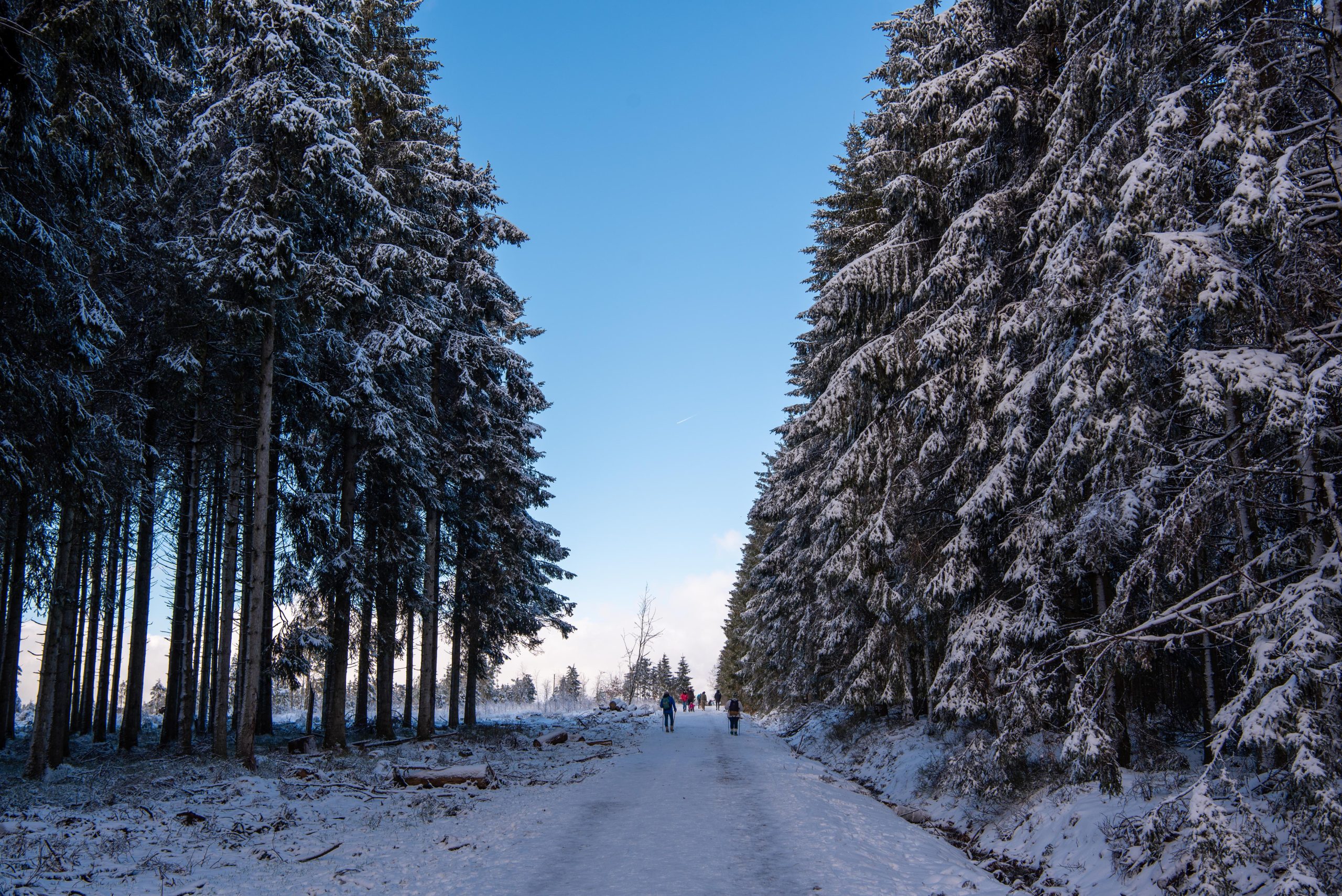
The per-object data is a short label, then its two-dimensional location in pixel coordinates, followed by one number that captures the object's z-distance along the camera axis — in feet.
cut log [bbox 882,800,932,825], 37.52
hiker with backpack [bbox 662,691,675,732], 96.99
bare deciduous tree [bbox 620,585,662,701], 222.89
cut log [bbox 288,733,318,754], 52.49
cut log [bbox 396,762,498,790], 41.83
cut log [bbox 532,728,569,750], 67.82
